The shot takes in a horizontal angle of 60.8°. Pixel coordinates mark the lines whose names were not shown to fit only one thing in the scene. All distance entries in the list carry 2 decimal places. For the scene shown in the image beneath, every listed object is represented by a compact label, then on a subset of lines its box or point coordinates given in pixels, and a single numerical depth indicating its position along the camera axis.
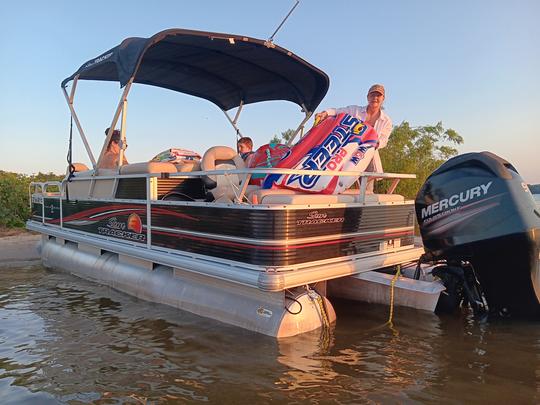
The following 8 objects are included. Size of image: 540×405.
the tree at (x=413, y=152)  14.52
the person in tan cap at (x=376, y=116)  5.48
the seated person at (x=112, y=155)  6.64
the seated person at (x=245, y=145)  7.38
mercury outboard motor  3.82
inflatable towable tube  4.75
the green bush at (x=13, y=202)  12.41
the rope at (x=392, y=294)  4.52
